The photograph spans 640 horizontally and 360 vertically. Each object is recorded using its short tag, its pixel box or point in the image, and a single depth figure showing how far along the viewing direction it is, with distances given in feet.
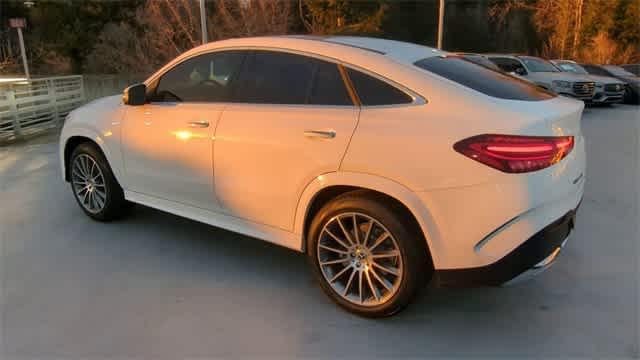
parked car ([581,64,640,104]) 50.11
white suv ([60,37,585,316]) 8.63
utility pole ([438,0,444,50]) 65.76
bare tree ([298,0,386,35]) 81.05
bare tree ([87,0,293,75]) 67.36
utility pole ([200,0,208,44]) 51.84
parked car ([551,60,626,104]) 45.60
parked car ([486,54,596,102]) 44.24
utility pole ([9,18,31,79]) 45.60
